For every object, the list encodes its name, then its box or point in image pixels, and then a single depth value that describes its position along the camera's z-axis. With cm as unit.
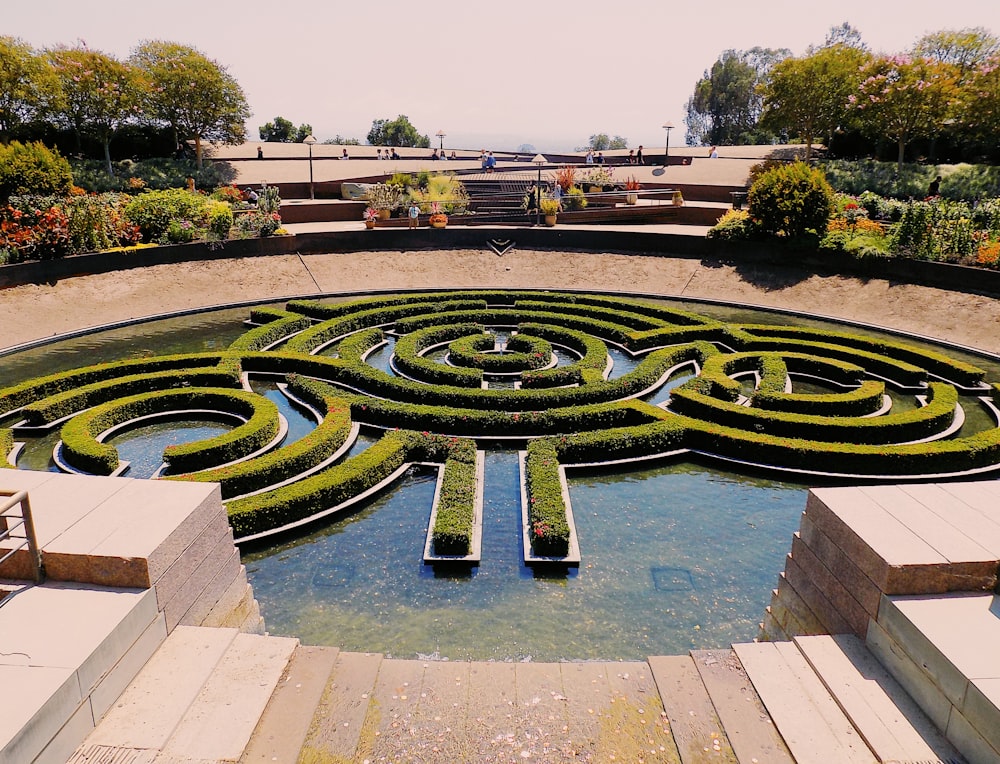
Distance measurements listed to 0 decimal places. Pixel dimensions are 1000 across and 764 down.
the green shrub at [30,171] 3167
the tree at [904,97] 4381
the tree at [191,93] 4666
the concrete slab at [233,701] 728
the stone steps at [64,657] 644
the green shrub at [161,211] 3444
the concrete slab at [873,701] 720
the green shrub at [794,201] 3406
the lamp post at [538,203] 4171
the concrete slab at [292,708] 748
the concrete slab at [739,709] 762
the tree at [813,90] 4881
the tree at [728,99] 10306
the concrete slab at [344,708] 773
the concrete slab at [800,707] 740
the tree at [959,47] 5462
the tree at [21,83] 4181
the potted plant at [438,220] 4056
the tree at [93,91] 4384
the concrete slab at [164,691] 725
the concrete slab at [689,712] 774
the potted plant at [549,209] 4172
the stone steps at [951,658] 676
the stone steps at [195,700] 717
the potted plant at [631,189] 4578
